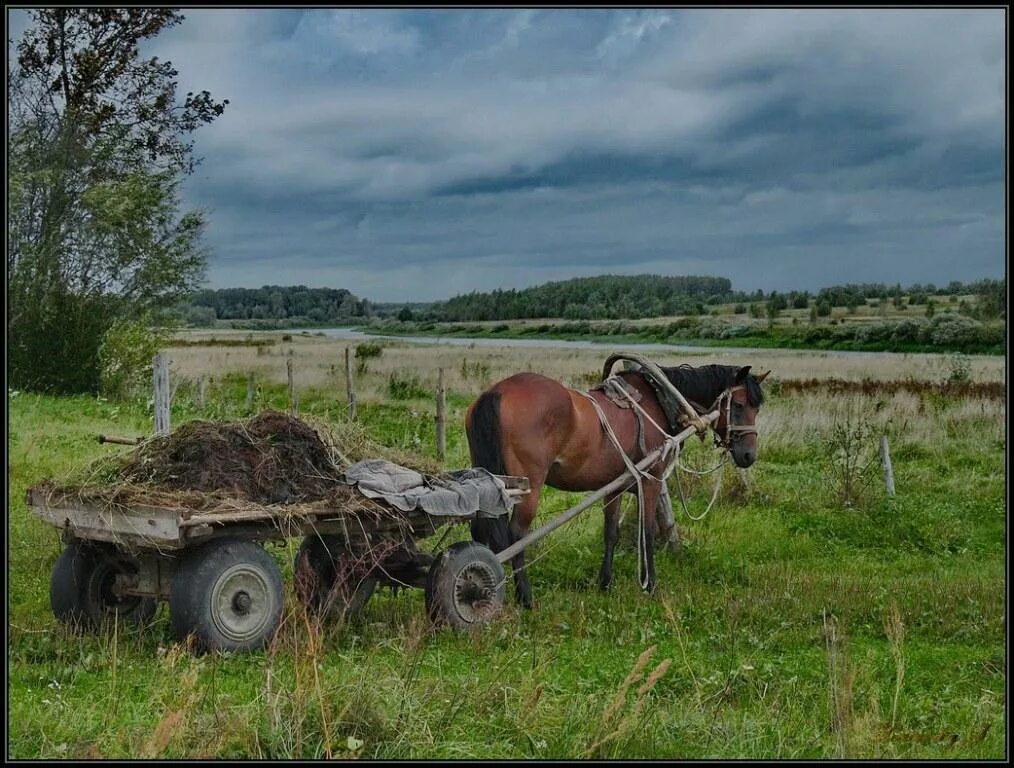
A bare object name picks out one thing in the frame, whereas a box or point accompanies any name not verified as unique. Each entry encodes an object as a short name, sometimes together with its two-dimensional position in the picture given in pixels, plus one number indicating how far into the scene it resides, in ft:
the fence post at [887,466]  53.47
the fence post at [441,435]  54.24
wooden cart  21.80
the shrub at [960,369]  103.40
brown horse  29.99
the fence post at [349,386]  61.50
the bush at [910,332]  184.44
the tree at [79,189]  86.99
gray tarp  24.39
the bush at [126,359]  88.69
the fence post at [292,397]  60.63
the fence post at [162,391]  38.09
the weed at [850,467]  49.62
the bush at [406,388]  92.38
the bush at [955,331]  173.88
